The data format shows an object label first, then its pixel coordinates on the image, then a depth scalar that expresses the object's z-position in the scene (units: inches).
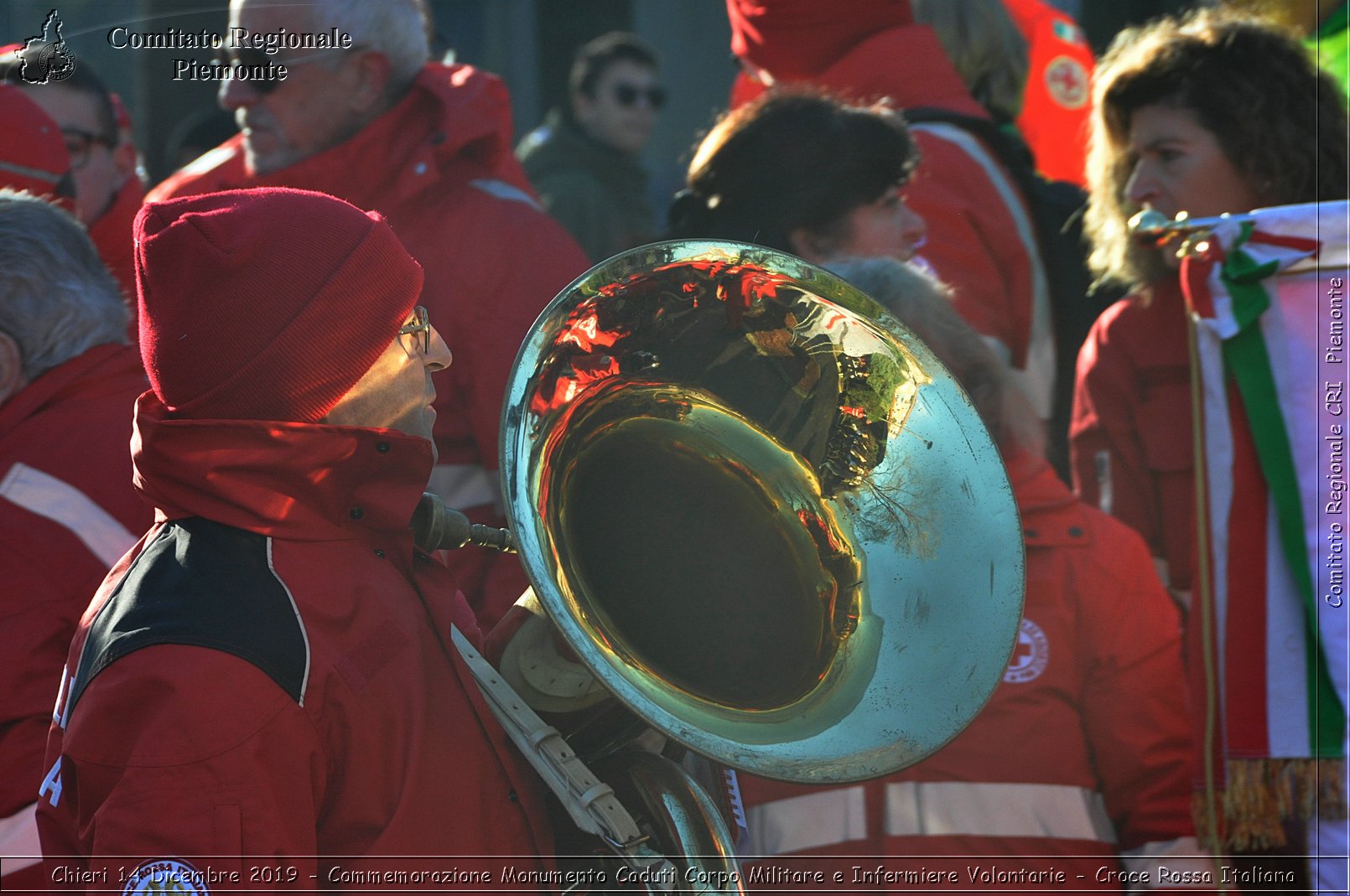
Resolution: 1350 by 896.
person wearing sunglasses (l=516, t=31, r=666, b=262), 442.6
